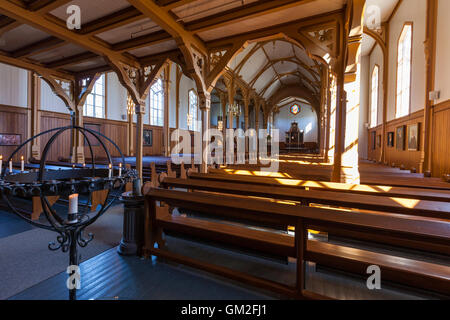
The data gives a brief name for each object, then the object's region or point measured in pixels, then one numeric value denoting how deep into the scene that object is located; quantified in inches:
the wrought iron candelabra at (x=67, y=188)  51.7
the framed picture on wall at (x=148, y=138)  564.7
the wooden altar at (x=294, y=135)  964.3
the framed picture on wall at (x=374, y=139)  440.1
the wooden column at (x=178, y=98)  617.0
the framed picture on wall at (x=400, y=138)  311.7
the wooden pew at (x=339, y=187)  96.0
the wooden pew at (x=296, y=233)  61.2
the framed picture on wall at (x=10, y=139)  328.5
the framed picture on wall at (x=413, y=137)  271.0
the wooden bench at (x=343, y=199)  78.6
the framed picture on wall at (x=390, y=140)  355.9
